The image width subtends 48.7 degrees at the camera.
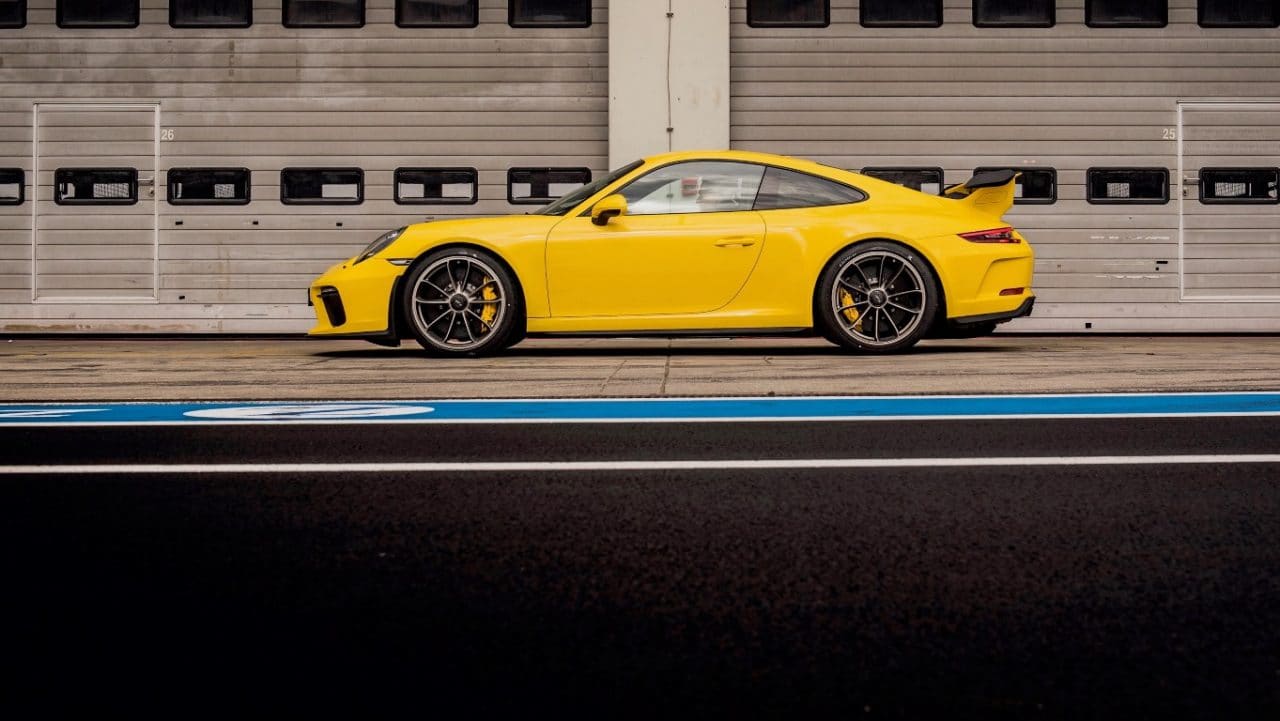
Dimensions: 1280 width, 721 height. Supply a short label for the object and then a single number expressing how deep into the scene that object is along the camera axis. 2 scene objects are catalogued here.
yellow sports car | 8.23
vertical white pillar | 13.37
